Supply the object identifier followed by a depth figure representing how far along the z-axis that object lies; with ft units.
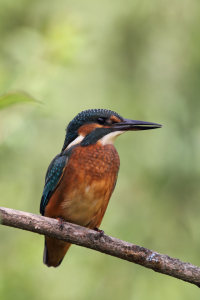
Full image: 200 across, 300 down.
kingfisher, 19.75
